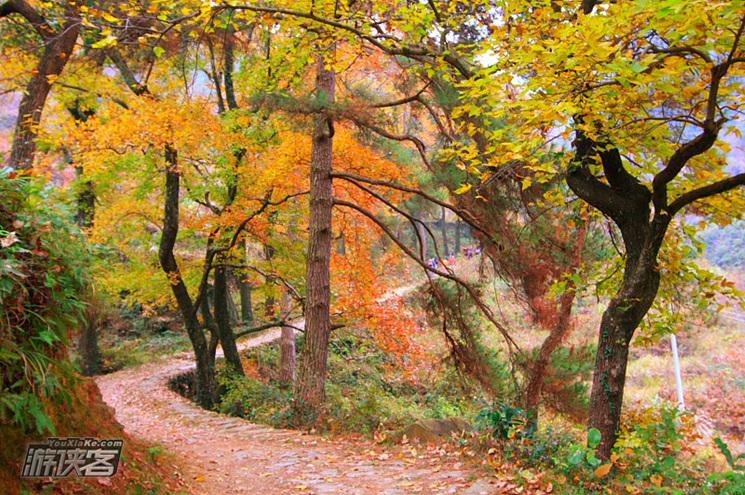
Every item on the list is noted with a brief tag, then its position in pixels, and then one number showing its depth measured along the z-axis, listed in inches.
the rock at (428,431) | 260.7
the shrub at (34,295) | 110.8
